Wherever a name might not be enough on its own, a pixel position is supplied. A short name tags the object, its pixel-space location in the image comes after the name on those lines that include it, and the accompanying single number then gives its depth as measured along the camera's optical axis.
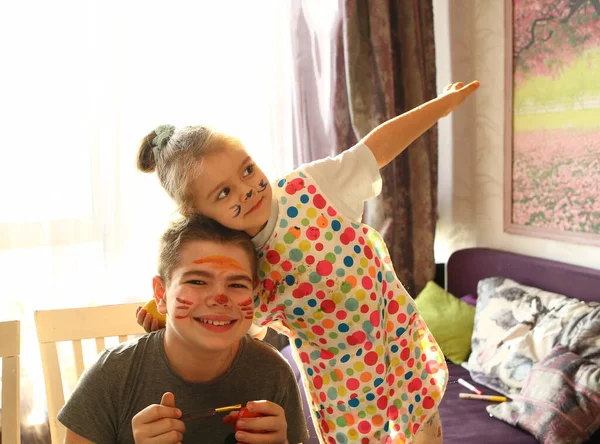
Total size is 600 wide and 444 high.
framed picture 2.56
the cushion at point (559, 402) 2.03
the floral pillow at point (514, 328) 2.37
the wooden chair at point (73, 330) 1.72
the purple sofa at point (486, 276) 2.15
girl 1.41
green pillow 2.85
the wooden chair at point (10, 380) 1.53
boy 1.27
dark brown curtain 3.18
